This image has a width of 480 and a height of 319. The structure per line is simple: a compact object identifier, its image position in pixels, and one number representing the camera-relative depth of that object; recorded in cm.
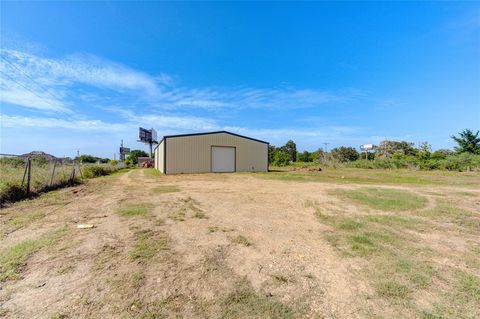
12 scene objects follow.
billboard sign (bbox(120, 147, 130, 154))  5319
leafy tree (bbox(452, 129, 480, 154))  2745
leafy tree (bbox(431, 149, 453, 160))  2627
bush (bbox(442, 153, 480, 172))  2112
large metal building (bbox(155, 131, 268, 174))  1759
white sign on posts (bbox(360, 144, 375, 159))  4116
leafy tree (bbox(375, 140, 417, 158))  3507
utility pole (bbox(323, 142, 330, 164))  3222
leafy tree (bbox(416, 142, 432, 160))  2722
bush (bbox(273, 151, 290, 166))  3367
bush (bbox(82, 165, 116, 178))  1489
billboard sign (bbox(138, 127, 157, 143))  4006
